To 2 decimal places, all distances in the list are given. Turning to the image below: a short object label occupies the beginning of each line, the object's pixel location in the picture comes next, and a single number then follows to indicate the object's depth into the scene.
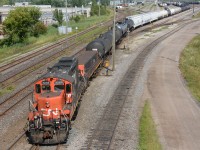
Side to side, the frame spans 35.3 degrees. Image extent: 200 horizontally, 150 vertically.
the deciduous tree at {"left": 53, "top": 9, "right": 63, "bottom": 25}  83.19
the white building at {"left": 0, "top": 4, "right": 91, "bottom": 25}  87.88
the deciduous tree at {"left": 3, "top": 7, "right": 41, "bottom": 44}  57.97
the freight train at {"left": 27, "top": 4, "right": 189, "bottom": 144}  18.16
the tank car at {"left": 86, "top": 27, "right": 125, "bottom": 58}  35.69
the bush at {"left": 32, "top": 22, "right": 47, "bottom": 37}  68.69
